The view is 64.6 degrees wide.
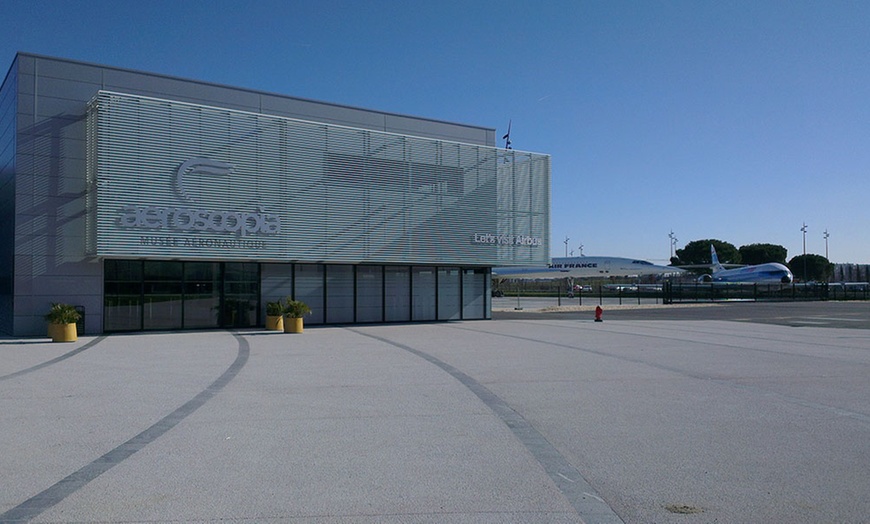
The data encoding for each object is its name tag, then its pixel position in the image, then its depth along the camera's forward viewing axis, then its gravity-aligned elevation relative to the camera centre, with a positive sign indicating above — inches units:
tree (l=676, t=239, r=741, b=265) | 5280.5 +257.8
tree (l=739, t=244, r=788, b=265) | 5241.1 +238.8
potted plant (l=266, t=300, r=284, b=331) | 987.9 -42.7
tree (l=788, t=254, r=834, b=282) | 5014.8 +118.2
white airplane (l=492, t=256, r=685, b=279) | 2965.1 +79.2
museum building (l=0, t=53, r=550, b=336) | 897.5 +122.7
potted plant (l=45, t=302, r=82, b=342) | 820.6 -42.7
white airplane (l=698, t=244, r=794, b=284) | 2970.0 +45.2
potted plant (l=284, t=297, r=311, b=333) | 952.3 -41.3
